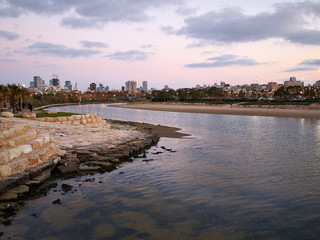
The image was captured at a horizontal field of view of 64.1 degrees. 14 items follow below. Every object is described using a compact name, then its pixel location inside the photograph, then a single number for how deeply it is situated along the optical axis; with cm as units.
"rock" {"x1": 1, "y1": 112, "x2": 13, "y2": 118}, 2211
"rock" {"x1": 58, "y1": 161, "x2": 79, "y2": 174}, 1130
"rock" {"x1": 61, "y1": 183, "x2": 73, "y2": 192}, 945
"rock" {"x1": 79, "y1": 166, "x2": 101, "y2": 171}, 1175
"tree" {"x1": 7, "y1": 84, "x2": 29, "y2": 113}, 4478
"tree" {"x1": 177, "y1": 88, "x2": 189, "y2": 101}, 14827
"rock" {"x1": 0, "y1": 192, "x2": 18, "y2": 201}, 812
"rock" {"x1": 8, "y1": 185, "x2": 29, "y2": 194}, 861
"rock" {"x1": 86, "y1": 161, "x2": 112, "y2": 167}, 1256
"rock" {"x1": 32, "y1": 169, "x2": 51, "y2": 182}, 998
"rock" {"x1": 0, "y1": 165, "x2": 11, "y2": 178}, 878
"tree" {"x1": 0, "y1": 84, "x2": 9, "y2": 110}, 4159
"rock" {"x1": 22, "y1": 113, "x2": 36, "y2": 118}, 2373
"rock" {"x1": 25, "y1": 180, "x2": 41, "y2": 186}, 945
